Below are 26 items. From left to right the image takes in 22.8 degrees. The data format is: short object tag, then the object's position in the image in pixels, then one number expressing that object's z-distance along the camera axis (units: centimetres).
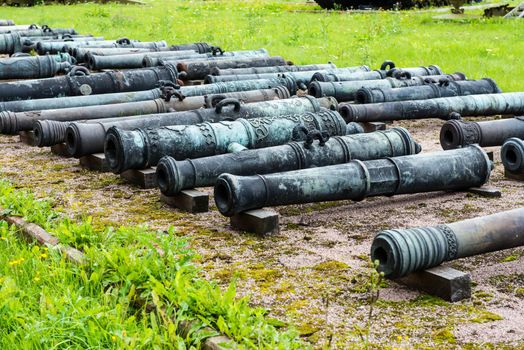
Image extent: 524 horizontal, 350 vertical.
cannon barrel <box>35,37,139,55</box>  2078
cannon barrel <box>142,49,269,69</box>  1805
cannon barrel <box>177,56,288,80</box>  1715
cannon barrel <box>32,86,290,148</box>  1131
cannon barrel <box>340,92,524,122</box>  1297
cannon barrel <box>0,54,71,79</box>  1638
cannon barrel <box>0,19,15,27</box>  2780
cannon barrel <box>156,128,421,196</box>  896
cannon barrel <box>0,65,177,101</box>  1408
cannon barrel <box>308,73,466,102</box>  1441
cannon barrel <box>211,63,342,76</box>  1631
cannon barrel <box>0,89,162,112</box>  1288
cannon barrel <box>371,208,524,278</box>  645
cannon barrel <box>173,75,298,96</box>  1412
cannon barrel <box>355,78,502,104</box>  1371
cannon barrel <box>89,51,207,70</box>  1845
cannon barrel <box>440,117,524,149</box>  1098
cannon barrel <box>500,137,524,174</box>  1001
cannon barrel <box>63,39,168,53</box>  2086
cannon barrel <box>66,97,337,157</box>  1071
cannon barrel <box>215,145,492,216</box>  813
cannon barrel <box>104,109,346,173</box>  970
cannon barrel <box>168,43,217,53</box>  2045
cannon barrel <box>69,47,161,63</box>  1933
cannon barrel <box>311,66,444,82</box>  1519
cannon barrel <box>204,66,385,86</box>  1538
